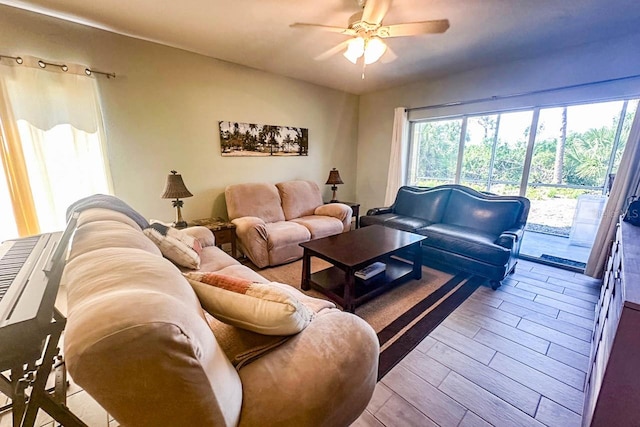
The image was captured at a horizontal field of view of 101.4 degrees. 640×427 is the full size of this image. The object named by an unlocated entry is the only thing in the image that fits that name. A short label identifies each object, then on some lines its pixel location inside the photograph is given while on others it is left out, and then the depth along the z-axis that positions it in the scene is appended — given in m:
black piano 0.72
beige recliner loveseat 2.96
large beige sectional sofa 0.54
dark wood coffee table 2.11
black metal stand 0.90
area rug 1.84
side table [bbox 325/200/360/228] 4.28
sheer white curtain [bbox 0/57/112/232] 2.16
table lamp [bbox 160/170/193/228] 2.66
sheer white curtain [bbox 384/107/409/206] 4.19
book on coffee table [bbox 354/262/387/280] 2.37
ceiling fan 1.79
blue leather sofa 2.60
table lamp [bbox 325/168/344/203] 4.35
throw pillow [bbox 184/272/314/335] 0.93
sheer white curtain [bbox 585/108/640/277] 2.46
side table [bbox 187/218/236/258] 2.91
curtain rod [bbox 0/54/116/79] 2.11
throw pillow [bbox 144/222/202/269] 1.69
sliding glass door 2.87
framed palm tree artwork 3.41
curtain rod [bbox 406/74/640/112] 2.59
